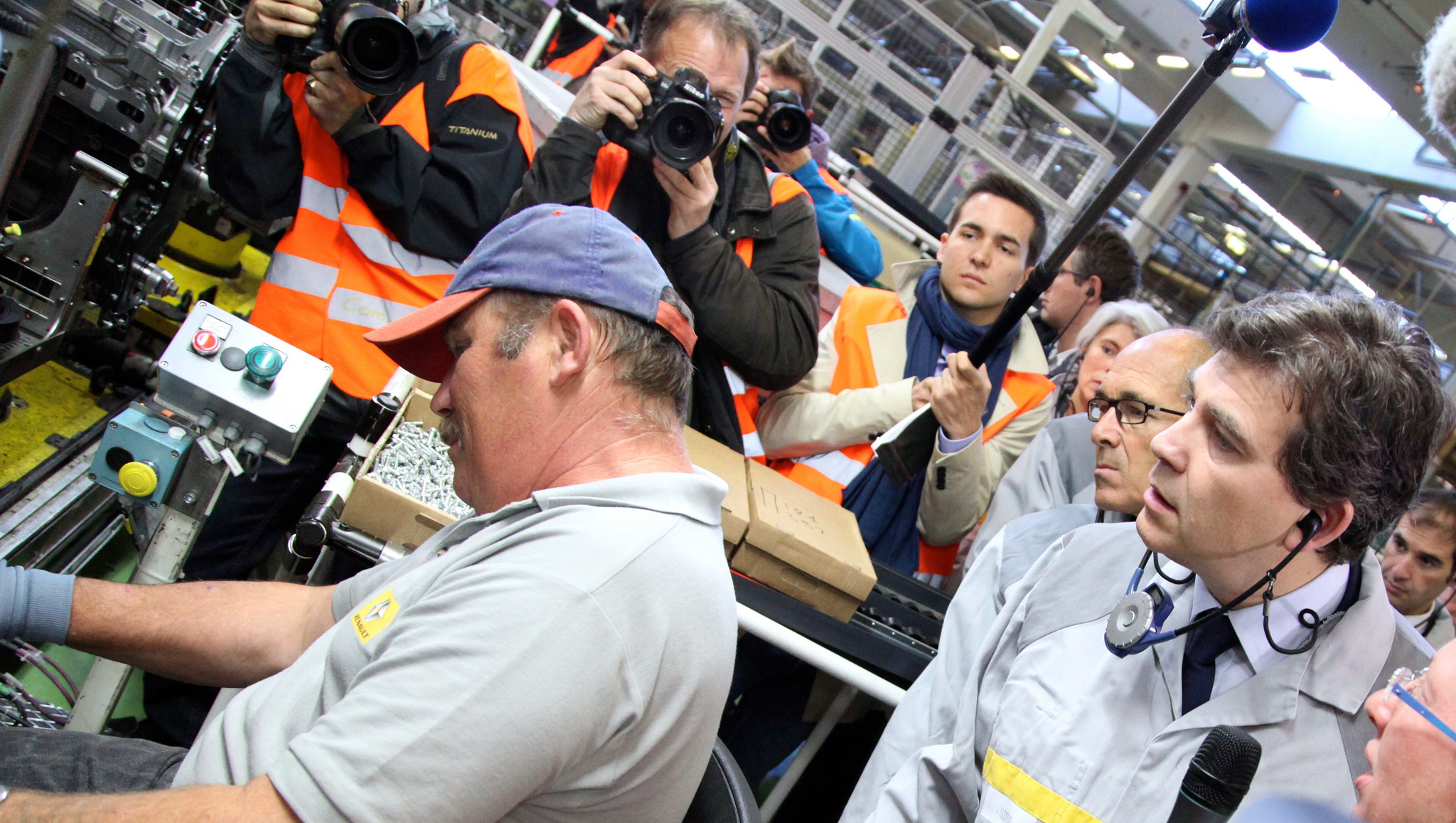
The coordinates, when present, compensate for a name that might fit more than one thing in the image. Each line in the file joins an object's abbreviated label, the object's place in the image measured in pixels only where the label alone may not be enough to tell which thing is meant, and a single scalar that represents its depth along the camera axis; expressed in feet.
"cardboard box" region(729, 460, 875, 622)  5.85
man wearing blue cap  2.67
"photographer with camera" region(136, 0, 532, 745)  6.16
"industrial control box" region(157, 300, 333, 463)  4.47
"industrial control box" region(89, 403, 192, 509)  4.36
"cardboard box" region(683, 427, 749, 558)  5.71
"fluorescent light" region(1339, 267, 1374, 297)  28.89
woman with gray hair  8.30
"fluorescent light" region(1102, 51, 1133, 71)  29.66
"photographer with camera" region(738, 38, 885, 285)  9.04
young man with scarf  7.38
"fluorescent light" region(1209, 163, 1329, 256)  32.65
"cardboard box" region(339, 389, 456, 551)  4.79
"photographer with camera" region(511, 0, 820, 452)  6.27
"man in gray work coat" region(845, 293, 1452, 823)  3.96
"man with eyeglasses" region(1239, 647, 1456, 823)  2.63
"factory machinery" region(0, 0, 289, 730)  4.49
